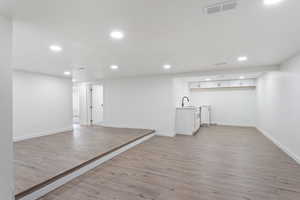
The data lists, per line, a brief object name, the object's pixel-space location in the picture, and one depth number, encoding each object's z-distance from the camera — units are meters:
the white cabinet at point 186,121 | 5.78
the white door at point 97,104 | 7.98
